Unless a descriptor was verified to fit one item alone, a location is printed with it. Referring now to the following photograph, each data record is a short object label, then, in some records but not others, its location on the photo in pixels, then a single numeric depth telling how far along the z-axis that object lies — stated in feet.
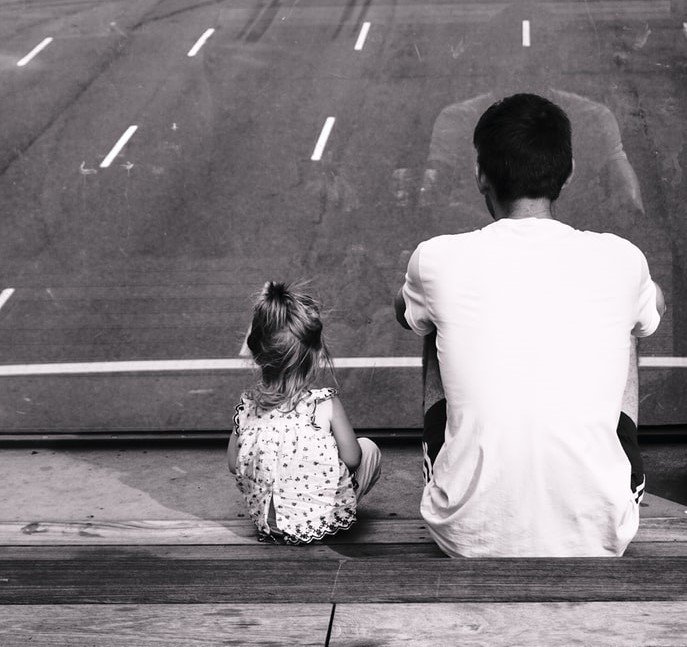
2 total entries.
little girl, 10.79
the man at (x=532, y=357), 8.21
